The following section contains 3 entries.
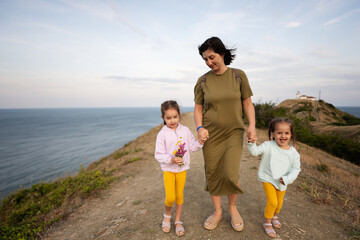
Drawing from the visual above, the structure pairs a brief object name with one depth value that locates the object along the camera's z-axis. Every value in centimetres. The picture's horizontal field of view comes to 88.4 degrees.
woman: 246
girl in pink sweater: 261
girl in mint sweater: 245
